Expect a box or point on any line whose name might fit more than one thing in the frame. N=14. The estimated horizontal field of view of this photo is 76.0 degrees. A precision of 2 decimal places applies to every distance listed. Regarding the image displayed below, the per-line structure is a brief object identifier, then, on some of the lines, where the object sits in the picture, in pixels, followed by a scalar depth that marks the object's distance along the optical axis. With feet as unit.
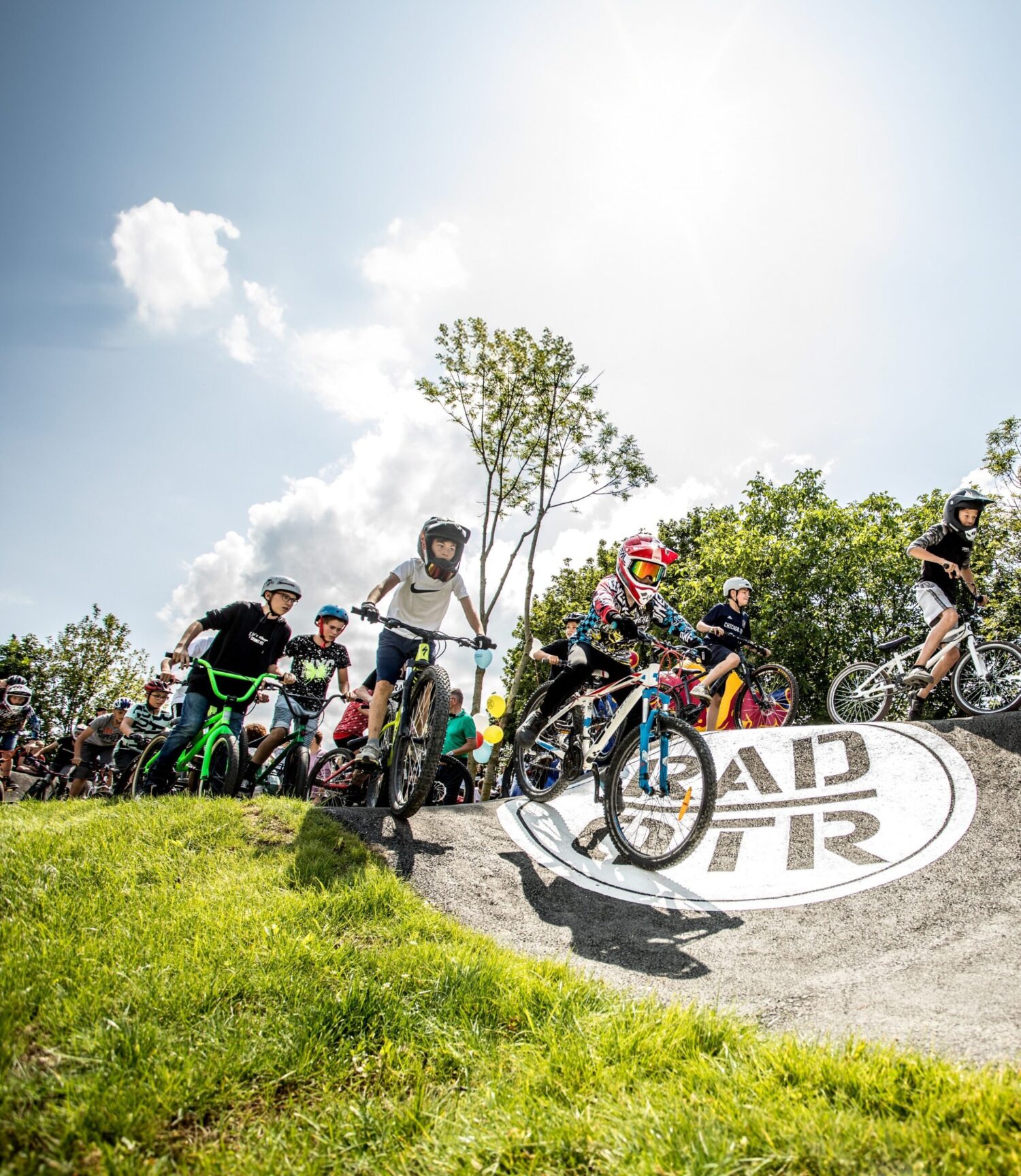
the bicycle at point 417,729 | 17.57
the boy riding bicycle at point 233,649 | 21.66
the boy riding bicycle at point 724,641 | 29.91
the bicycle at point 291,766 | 23.34
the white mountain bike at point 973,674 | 23.72
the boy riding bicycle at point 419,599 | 20.22
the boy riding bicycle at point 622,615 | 20.20
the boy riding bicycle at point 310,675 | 24.79
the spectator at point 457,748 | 25.86
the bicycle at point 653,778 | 15.78
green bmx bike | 20.75
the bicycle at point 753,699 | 29.73
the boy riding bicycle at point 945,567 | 23.91
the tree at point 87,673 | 106.01
